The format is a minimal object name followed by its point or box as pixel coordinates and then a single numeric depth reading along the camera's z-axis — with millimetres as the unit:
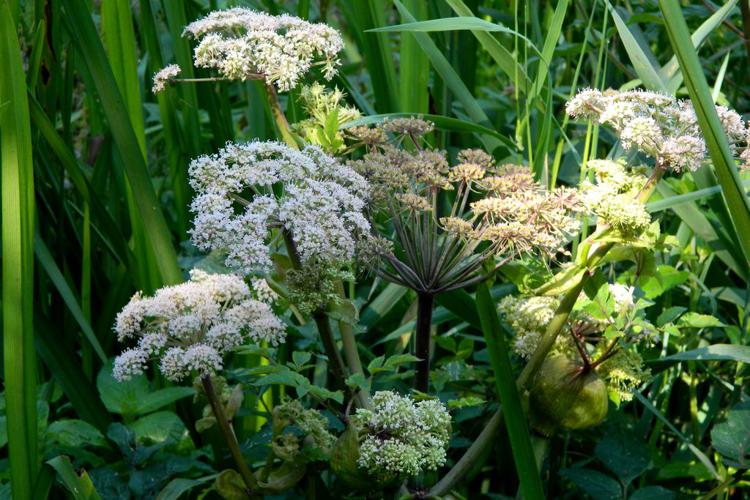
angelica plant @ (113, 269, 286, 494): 813
